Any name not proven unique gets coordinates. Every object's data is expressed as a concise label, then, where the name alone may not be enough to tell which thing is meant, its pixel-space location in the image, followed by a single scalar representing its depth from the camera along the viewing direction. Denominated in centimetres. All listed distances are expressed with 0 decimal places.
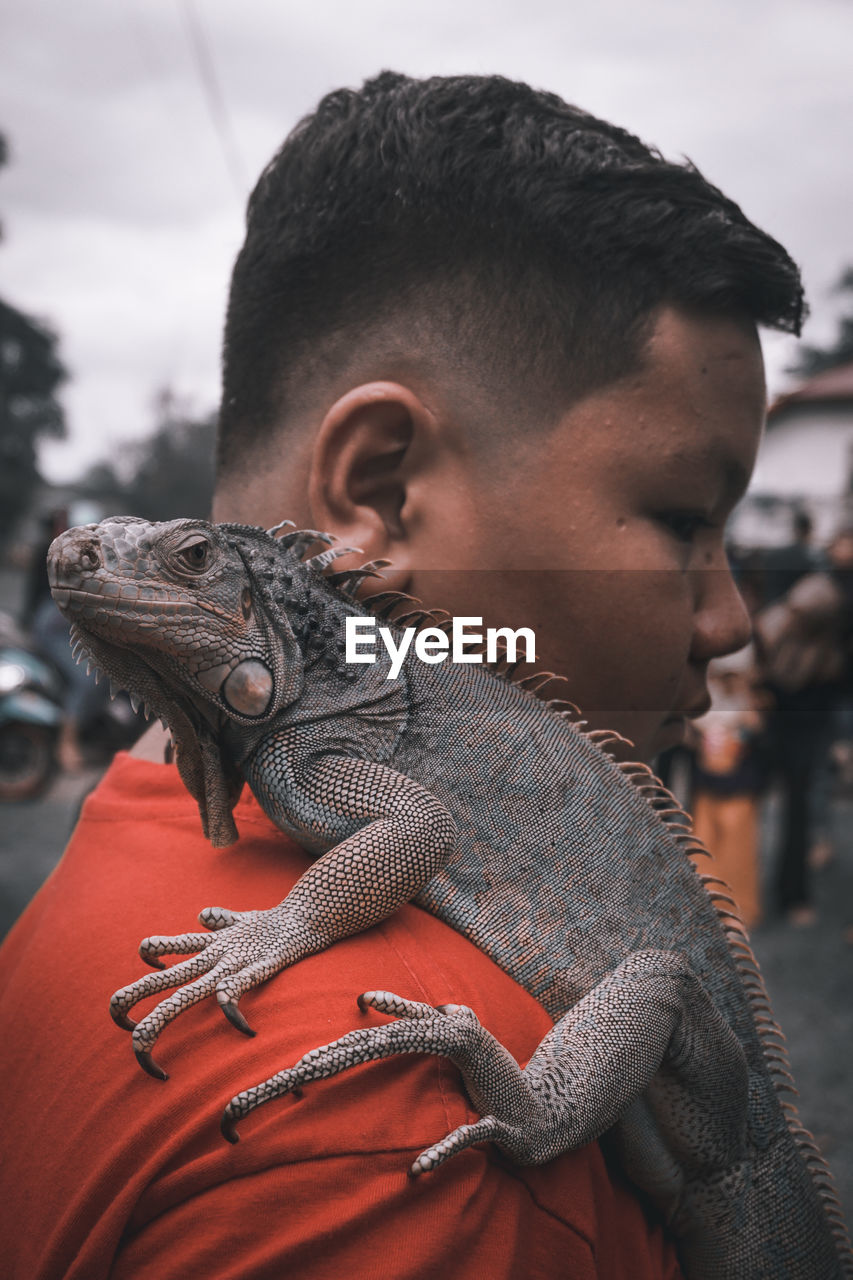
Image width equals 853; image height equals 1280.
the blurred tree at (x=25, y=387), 1553
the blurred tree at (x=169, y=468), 1264
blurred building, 2753
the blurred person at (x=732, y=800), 705
